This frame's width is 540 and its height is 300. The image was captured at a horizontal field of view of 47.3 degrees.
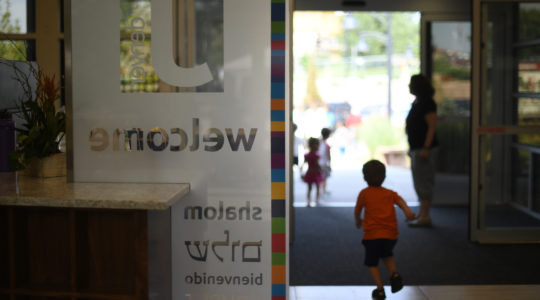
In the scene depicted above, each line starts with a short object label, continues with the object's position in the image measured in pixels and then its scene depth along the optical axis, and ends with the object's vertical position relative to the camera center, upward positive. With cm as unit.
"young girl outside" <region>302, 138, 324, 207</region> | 712 -57
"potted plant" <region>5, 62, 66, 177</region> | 317 -12
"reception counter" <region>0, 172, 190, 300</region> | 275 -59
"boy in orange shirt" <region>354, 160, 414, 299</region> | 388 -65
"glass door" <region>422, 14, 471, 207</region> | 760 +17
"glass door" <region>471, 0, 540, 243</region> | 555 -7
